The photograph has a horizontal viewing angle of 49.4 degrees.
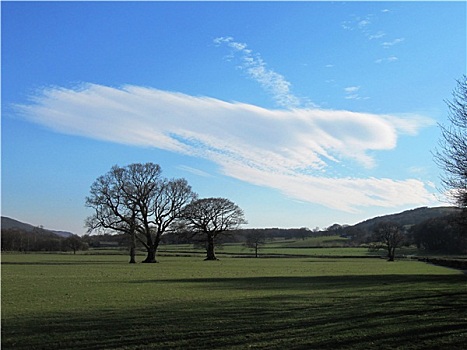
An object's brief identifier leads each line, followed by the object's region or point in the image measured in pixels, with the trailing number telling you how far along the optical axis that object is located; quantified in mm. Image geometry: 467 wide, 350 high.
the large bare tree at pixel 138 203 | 67500
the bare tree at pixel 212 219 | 85312
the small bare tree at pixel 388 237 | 99000
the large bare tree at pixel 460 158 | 18953
